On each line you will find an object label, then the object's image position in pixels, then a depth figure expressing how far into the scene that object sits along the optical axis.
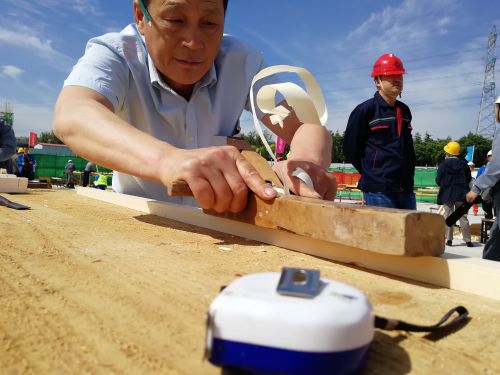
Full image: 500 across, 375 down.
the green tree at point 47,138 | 61.09
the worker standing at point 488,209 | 6.21
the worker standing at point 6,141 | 4.38
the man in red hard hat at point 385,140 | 2.68
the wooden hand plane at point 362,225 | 0.73
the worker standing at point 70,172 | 14.45
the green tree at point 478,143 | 42.66
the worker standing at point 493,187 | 2.43
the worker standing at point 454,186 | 5.58
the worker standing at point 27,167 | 10.60
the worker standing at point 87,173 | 11.73
